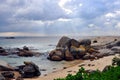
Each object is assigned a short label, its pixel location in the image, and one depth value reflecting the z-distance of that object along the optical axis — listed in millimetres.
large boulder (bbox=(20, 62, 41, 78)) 12018
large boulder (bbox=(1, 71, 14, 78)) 11576
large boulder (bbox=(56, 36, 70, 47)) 20663
